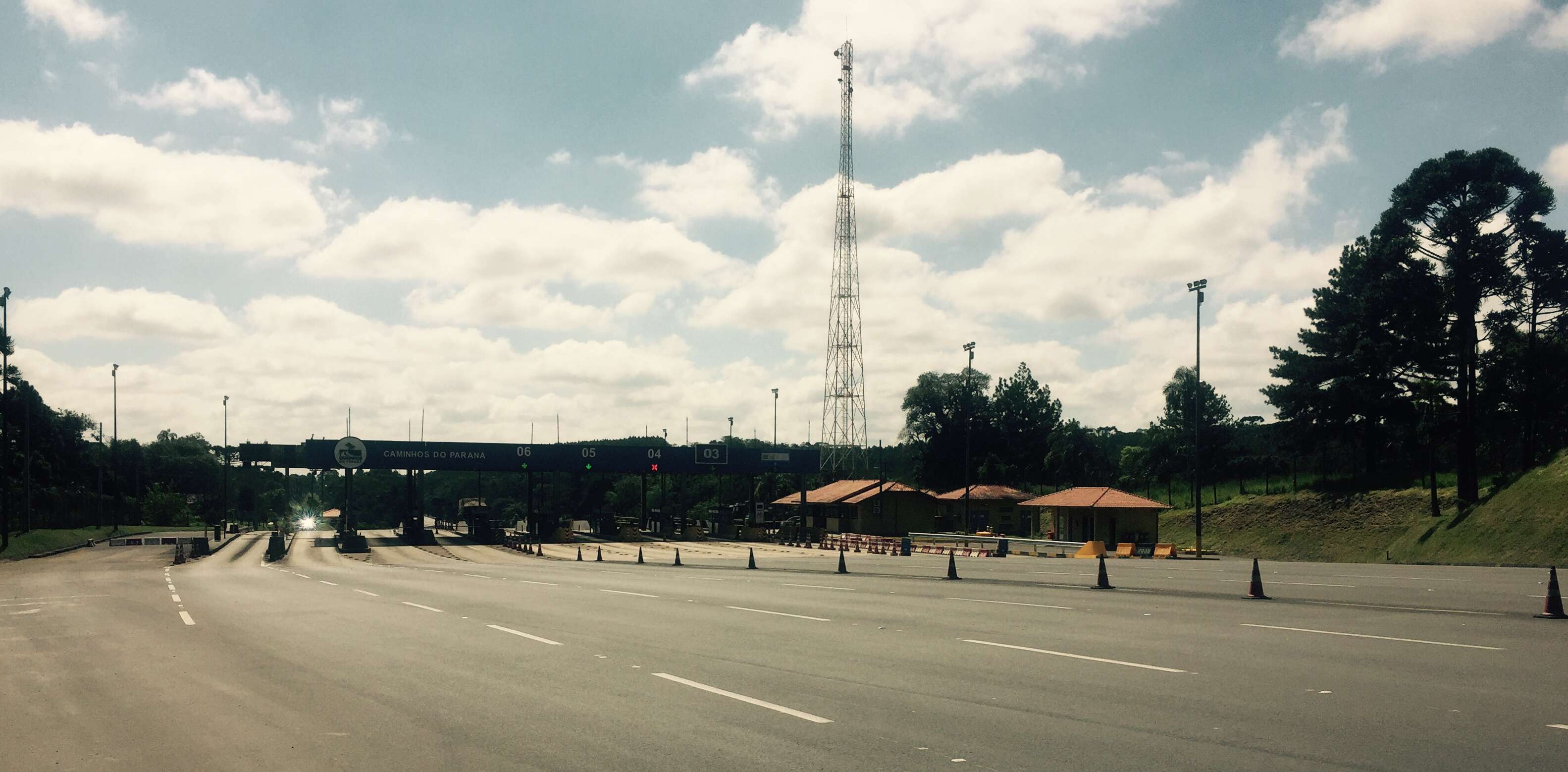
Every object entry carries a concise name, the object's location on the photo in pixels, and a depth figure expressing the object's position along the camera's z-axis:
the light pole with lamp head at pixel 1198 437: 48.59
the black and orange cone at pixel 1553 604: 16.31
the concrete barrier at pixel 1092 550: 48.44
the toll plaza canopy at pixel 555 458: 75.88
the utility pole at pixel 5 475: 54.09
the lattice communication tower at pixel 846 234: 83.19
